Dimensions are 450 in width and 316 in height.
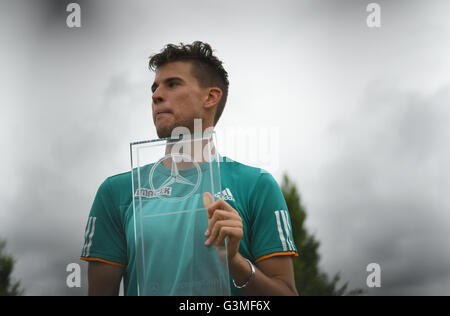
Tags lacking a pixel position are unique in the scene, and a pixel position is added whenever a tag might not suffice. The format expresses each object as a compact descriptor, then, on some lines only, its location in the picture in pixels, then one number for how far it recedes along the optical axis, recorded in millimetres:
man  1714
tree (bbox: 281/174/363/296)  9969
